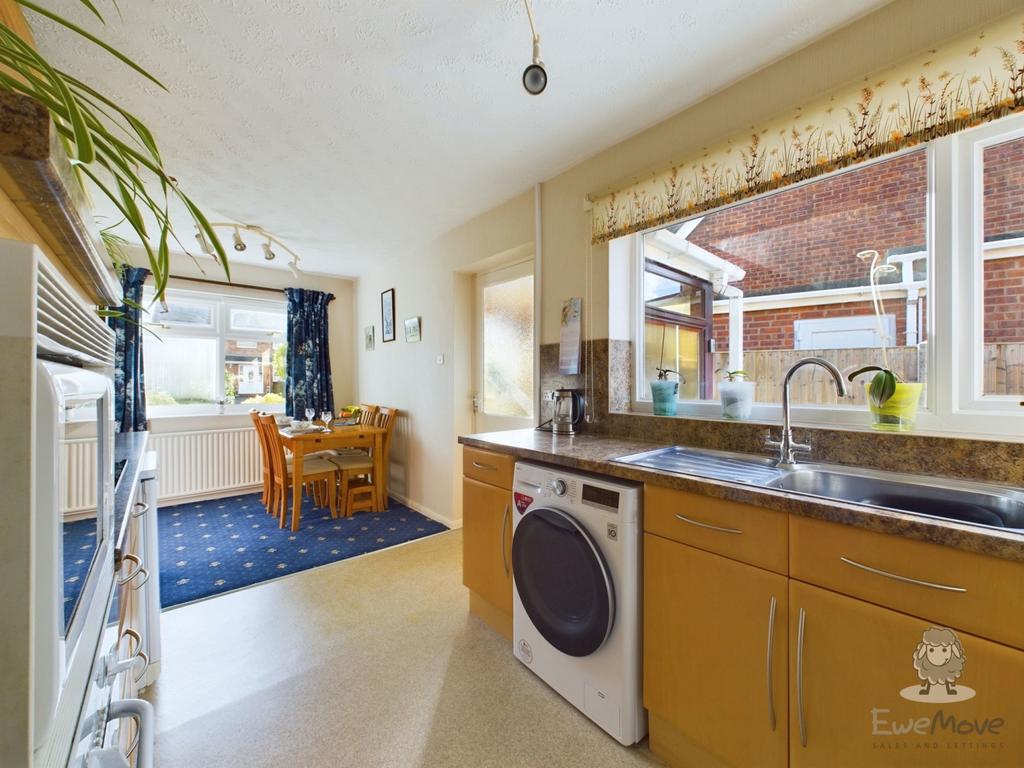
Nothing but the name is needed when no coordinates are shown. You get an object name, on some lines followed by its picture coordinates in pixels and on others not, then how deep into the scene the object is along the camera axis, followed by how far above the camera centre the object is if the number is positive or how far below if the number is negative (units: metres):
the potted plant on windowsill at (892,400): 1.37 -0.06
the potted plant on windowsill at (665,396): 2.00 -0.07
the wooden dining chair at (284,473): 3.41 -0.75
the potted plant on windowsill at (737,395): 1.76 -0.05
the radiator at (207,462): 3.87 -0.76
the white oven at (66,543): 0.42 -0.21
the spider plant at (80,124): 0.42 +0.26
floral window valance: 1.16 +0.83
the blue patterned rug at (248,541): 2.55 -1.14
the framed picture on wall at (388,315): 4.17 +0.67
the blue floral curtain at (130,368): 3.60 +0.13
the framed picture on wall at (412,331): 3.79 +0.46
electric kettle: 2.21 -0.15
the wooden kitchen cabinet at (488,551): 1.92 -0.80
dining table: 3.32 -0.51
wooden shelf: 0.48 +0.28
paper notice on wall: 2.28 +0.24
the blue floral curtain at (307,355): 4.54 +0.30
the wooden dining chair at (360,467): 3.64 -0.73
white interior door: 2.96 +0.24
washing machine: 1.40 -0.73
